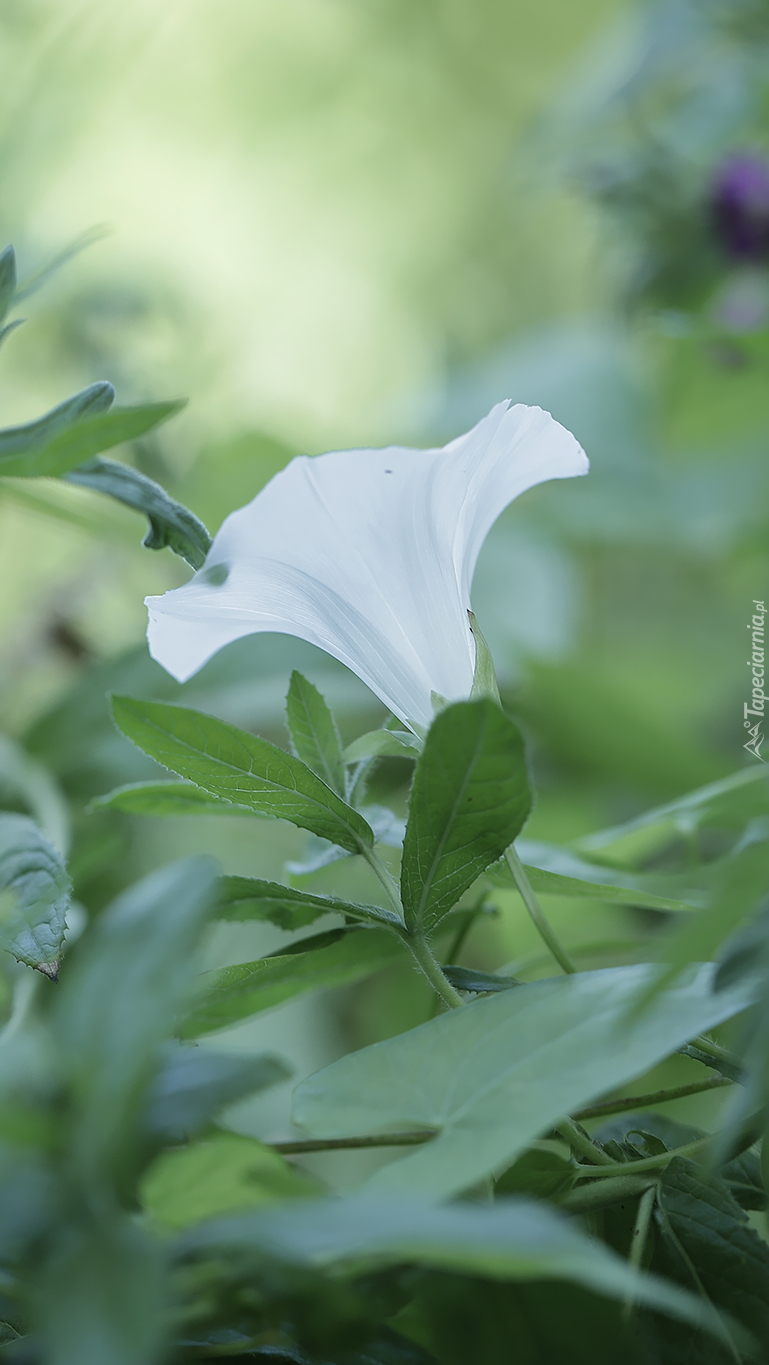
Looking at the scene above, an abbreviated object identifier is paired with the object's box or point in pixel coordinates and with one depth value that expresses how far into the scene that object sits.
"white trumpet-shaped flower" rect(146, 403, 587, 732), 0.57
